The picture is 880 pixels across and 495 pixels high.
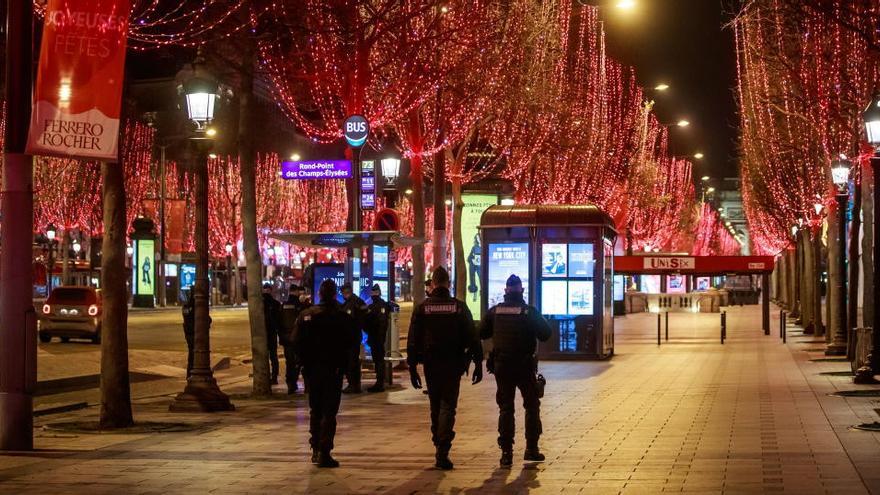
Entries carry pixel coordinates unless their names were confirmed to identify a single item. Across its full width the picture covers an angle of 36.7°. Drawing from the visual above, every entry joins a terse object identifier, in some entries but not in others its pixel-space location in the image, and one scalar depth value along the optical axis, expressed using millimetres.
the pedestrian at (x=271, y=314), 24656
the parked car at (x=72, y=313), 37469
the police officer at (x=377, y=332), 23359
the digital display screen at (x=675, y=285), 70500
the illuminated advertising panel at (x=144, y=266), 72812
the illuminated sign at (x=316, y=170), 25828
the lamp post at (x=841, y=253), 29641
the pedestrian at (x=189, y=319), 24133
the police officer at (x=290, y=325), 23172
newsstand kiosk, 30797
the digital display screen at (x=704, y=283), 85894
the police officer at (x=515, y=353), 13469
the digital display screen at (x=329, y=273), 38969
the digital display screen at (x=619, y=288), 59025
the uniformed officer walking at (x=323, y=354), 13336
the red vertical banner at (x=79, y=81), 14047
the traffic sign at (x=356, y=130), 25219
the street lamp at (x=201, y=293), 19594
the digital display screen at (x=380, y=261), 25812
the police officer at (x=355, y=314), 21875
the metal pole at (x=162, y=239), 76062
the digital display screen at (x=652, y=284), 74062
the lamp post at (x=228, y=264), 85619
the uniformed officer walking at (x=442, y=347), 13062
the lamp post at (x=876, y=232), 19266
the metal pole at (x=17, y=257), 14320
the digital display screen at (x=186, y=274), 86812
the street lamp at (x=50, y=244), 75500
